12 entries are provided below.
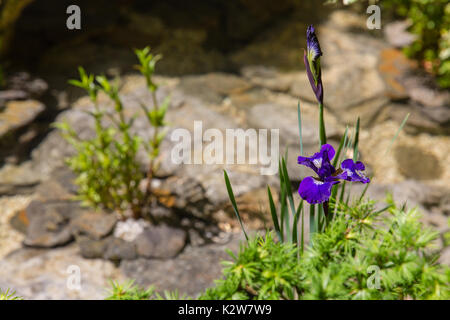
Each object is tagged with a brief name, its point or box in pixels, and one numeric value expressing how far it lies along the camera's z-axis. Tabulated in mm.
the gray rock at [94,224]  1482
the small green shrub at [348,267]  1019
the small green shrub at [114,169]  1316
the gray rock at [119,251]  1429
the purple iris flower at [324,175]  1027
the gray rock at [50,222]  1532
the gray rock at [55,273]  1332
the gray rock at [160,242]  1439
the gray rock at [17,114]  1897
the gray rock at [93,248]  1438
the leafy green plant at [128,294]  1085
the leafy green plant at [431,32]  2059
